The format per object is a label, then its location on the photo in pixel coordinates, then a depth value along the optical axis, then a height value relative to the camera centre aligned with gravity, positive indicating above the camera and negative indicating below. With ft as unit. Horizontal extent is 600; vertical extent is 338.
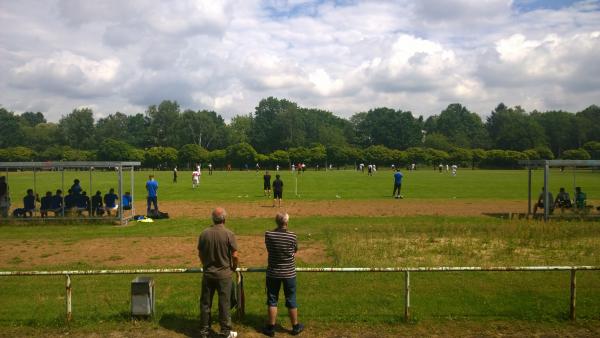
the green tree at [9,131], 420.77 +20.52
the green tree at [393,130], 459.73 +24.82
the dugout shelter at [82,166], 66.30 -1.52
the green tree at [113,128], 435.12 +25.04
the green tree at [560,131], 406.62 +21.84
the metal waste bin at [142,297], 24.26 -6.98
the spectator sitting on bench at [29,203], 68.49 -6.68
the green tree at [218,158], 335.88 -1.44
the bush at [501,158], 324.80 -0.52
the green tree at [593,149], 324.35 +5.74
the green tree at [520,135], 384.68 +17.99
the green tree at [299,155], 331.57 +0.88
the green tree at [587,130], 395.55 +22.25
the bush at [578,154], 313.94 +2.33
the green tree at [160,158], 332.19 -1.62
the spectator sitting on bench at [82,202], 70.74 -6.70
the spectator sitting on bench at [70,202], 70.74 -6.71
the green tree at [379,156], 339.46 +0.45
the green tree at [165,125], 405.80 +25.64
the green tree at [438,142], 402.31 +12.26
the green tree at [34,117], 604.90 +47.44
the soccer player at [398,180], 98.30 -4.73
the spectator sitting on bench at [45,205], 68.80 -7.01
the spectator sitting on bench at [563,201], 70.28 -6.22
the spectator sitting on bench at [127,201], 70.44 -6.52
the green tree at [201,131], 407.44 +20.98
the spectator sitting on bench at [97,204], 70.38 -6.96
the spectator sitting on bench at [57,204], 69.77 -6.92
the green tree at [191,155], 333.62 +0.45
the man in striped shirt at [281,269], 22.39 -5.13
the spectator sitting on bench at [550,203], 69.61 -6.59
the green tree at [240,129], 422.29 +25.27
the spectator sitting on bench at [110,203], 71.05 -6.86
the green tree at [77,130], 418.61 +21.42
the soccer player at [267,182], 101.81 -5.37
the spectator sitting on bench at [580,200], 69.92 -6.01
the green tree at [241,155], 330.54 +0.64
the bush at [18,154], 324.80 +0.53
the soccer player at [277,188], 82.12 -5.27
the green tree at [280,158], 330.34 -1.24
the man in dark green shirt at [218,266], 22.20 -4.99
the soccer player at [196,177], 132.57 -5.69
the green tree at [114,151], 338.34 +3.00
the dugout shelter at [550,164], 68.59 -0.92
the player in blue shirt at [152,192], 70.44 -5.31
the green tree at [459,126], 432.66 +32.74
